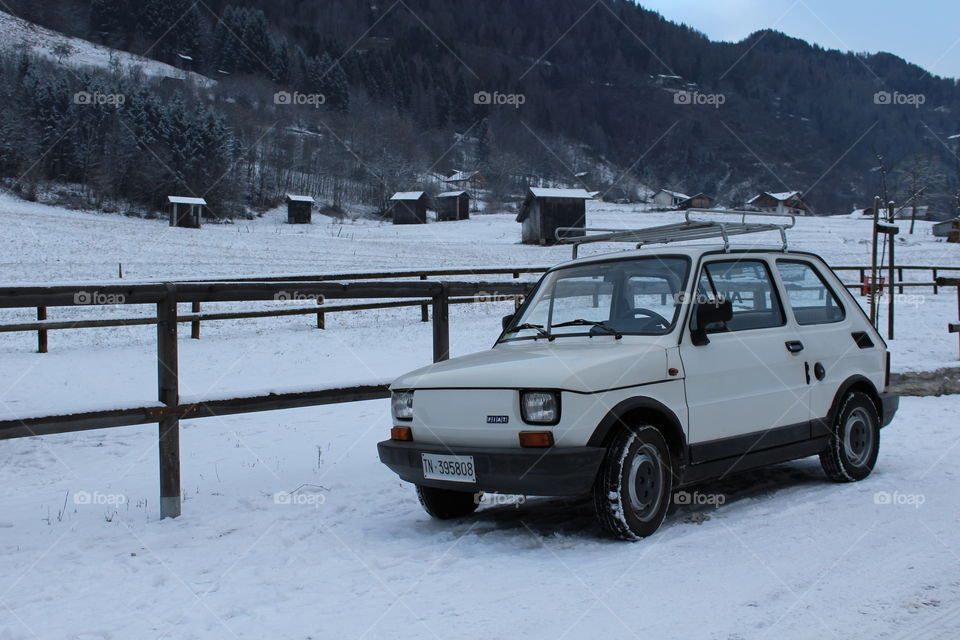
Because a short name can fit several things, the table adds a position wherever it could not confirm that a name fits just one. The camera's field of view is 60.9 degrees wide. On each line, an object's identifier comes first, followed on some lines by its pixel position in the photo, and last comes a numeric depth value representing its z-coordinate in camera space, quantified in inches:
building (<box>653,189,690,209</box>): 4744.1
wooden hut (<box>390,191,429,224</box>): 3272.6
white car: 180.7
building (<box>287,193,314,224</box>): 3159.5
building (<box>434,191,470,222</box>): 3312.0
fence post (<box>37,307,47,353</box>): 575.5
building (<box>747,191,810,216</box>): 3932.1
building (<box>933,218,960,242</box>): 2272.4
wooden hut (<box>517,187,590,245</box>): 2228.1
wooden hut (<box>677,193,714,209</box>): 4520.4
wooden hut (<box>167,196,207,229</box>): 2485.5
